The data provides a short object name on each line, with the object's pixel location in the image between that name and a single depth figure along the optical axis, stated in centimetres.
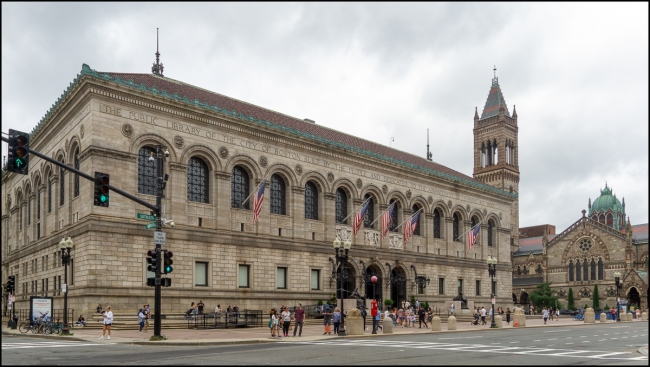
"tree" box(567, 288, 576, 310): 9981
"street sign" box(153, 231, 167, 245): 2825
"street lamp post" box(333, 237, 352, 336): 3667
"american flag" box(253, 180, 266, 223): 4497
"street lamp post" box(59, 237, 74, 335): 3384
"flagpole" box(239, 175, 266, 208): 4775
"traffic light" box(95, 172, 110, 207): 2311
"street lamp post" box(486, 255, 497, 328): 4885
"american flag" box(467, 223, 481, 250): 6019
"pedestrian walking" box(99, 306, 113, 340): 3083
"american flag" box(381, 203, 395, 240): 5325
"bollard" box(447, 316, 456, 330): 4165
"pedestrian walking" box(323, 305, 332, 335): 3512
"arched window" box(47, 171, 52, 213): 4822
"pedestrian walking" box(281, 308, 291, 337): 3244
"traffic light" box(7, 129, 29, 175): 2016
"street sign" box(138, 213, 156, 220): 2746
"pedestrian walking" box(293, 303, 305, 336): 3334
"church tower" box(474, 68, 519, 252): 11788
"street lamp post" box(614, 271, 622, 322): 6122
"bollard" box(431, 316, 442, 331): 4053
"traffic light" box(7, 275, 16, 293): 4281
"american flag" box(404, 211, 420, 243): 5425
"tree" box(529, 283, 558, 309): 9862
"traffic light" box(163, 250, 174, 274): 2788
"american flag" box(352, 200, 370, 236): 5159
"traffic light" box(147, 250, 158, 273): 2822
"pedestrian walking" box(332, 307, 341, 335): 3459
